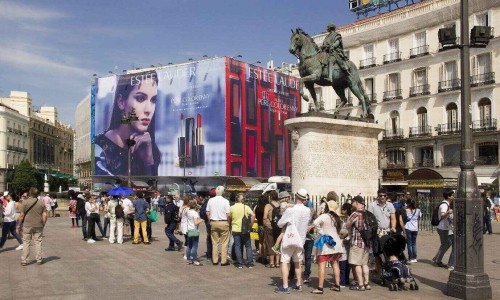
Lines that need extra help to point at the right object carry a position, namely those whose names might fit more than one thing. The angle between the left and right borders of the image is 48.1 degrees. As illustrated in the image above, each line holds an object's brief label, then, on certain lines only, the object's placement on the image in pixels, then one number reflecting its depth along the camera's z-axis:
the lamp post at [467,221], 9.15
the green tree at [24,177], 79.44
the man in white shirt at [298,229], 9.71
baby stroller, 10.08
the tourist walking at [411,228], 13.91
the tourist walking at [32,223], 13.05
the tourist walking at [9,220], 16.91
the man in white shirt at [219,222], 12.93
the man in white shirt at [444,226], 12.82
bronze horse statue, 20.73
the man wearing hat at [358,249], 9.92
